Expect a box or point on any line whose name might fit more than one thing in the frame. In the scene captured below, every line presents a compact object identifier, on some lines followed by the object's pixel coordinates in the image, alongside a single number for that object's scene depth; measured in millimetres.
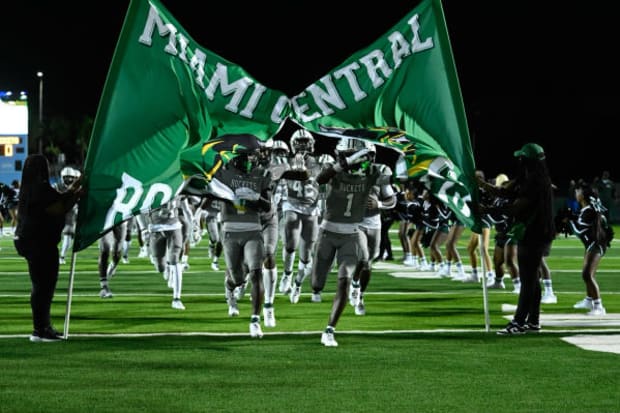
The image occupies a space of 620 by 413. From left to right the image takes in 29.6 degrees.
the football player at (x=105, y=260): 19281
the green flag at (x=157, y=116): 13195
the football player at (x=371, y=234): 15992
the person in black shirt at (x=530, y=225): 13883
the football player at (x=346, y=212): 12914
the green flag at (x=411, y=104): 13898
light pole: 52875
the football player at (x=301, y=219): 18719
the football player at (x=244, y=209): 13664
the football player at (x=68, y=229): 27516
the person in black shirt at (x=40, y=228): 12898
